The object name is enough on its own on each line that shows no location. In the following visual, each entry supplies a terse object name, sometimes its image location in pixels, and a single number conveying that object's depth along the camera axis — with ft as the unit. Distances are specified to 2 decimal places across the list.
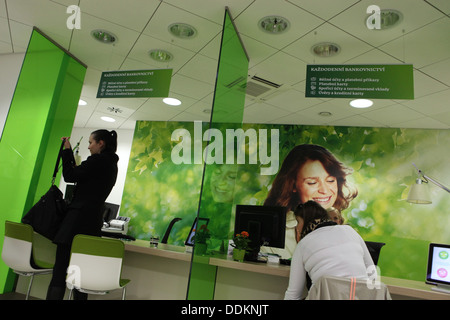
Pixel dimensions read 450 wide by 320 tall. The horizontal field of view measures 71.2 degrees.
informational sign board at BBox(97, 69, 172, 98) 12.01
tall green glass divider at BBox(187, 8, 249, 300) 8.49
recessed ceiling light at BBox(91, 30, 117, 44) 12.81
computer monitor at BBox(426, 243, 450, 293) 8.66
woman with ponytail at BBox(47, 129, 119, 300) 7.92
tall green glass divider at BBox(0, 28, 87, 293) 12.20
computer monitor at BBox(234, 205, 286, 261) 9.78
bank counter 8.04
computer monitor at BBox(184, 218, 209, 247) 8.69
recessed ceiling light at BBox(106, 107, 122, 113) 21.57
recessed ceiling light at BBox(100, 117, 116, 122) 23.73
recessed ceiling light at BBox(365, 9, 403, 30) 9.73
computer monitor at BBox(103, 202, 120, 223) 20.01
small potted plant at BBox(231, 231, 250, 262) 8.96
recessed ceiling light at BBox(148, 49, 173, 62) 13.78
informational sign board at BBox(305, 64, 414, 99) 9.88
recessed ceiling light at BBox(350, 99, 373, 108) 15.30
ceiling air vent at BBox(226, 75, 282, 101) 14.89
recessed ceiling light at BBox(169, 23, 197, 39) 11.73
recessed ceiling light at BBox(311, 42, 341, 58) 11.75
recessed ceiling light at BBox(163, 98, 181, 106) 18.74
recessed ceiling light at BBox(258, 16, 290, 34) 10.68
